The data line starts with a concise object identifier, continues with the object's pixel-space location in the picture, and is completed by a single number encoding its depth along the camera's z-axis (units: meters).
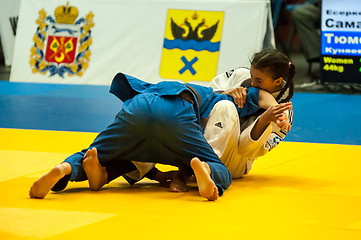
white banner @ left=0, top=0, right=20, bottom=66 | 17.98
